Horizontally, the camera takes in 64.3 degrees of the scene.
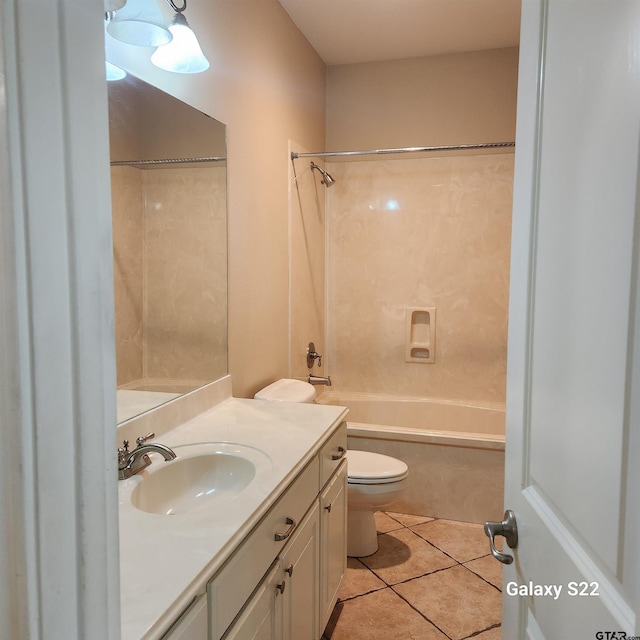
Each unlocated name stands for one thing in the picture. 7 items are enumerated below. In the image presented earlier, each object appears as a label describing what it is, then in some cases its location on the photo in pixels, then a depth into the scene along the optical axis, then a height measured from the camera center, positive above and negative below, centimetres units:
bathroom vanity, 89 -52
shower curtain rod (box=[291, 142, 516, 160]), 270 +74
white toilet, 234 -92
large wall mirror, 151 +14
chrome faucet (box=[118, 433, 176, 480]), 132 -45
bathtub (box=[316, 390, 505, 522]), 277 -101
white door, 57 -6
